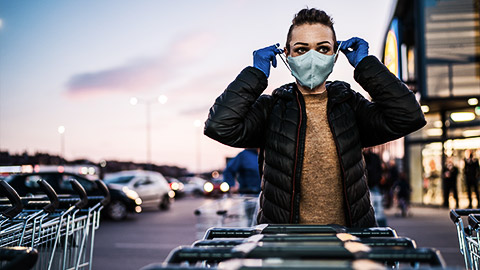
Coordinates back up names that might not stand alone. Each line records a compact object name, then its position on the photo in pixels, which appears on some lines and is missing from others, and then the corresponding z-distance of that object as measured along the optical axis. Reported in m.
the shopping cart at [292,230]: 1.72
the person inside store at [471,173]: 16.45
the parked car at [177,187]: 29.59
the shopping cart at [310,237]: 1.50
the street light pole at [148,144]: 35.22
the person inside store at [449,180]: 17.39
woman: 2.53
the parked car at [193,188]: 36.22
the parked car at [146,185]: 18.61
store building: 17.67
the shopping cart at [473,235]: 2.22
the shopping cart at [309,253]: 1.27
